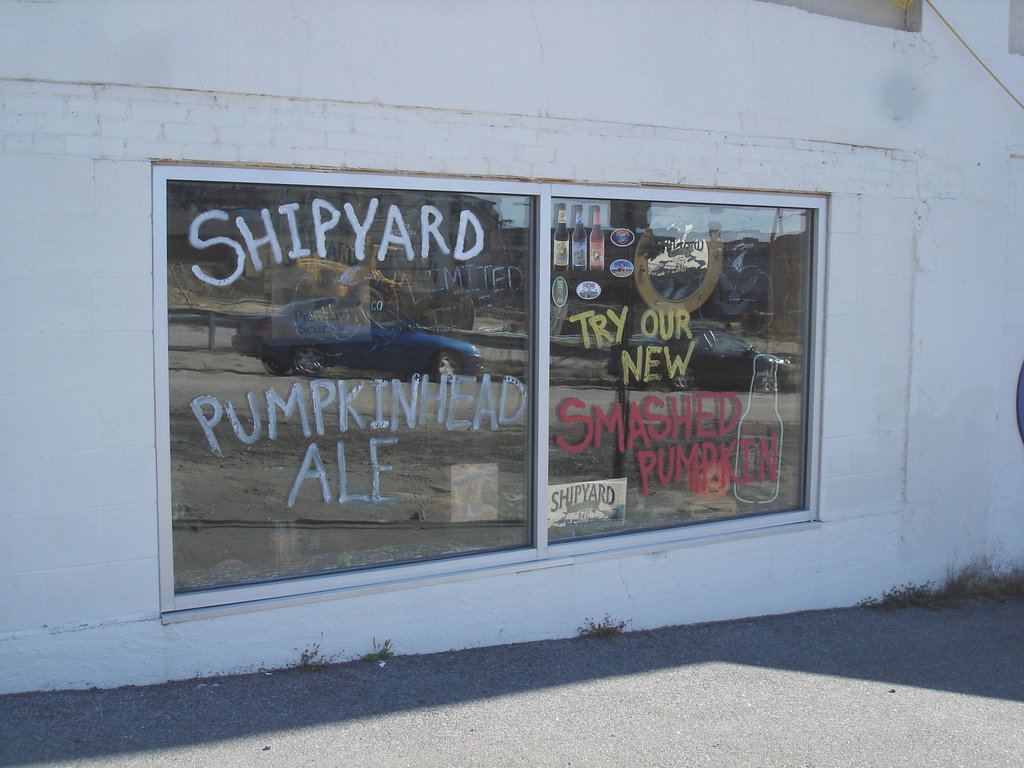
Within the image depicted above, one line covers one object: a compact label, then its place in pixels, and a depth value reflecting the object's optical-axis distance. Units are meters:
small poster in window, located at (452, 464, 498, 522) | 4.55
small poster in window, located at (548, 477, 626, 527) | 4.75
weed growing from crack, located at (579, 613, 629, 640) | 4.69
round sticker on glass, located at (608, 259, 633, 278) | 4.82
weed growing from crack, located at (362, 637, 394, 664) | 4.20
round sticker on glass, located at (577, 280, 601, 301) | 4.73
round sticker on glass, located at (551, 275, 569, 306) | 4.64
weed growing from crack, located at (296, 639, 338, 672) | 4.06
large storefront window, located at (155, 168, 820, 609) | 3.96
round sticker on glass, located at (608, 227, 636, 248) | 4.79
